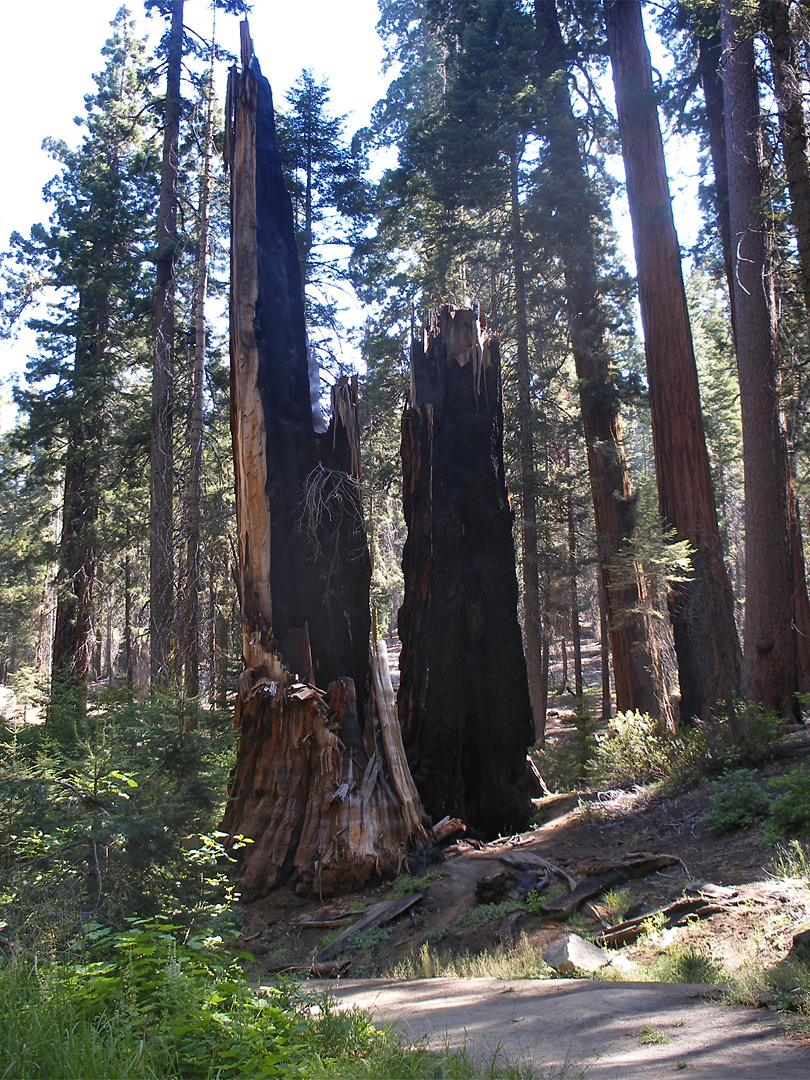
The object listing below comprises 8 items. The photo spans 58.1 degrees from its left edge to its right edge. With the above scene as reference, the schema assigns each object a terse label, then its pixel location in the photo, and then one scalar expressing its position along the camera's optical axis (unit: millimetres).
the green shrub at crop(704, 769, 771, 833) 6922
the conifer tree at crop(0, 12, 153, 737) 17578
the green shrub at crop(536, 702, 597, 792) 11750
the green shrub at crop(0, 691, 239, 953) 4447
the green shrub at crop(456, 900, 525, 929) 6207
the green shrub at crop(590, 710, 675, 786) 9734
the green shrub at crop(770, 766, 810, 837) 6074
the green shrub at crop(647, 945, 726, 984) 4312
